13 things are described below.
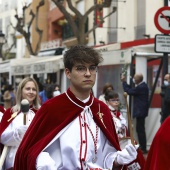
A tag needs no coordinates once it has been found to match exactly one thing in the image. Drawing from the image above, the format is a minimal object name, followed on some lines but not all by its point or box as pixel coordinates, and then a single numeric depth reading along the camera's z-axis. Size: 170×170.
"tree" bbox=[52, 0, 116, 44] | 17.70
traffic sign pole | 10.94
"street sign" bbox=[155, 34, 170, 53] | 10.59
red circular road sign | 10.65
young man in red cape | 4.26
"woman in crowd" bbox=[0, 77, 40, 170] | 6.09
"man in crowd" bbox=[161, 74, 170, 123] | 10.39
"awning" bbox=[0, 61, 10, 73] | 22.70
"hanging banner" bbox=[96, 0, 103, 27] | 25.78
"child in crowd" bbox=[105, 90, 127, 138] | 8.13
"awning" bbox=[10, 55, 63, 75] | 17.11
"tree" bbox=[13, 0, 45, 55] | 28.25
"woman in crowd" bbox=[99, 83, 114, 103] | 11.05
